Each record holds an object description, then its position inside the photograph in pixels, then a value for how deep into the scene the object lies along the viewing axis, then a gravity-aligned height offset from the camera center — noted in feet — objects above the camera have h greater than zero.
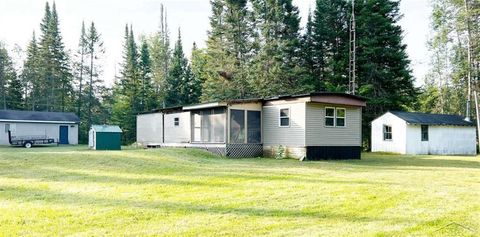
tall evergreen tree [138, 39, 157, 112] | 120.47 +14.68
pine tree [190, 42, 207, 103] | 113.60 +18.27
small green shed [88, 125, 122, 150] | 67.15 -1.66
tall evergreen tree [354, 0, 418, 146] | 90.48 +16.12
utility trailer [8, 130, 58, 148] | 84.17 -2.80
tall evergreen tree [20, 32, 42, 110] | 119.55 +15.00
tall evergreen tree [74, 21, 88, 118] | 125.49 +21.22
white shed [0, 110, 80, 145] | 90.48 +0.70
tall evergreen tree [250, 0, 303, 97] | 91.76 +18.82
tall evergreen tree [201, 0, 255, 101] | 97.04 +19.85
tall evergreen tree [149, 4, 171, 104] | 124.57 +24.88
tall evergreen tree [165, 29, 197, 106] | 110.63 +12.27
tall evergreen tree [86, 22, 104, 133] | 126.71 +22.98
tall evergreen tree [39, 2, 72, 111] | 119.44 +18.63
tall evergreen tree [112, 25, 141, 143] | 112.37 +10.82
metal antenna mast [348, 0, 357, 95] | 86.63 +15.83
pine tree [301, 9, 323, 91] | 98.66 +19.21
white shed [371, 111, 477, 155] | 73.67 -1.39
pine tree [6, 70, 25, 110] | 117.08 +10.52
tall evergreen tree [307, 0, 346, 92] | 94.84 +21.78
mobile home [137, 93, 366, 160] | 51.29 +0.19
